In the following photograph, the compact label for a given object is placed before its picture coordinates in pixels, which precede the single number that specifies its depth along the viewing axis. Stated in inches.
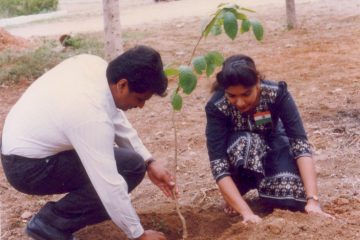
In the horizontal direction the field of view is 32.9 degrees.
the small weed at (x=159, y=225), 125.5
